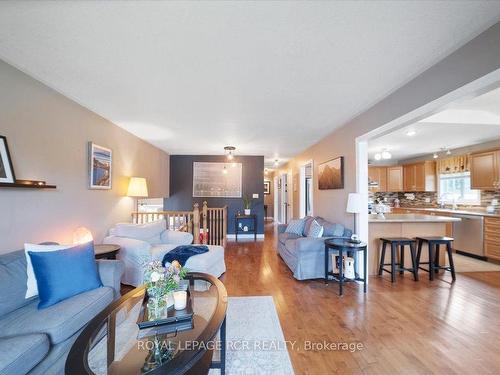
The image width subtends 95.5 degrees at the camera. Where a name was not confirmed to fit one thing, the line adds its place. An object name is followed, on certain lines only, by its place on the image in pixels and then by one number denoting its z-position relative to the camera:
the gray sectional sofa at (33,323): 1.25
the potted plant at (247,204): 6.58
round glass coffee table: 1.08
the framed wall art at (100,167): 3.13
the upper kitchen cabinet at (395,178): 6.95
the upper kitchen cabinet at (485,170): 4.45
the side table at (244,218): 6.44
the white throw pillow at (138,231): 3.37
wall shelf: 1.96
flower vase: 1.51
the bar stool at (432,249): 3.31
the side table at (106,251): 2.63
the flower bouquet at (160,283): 1.45
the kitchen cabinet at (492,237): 4.16
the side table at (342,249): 2.91
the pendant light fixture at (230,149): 5.27
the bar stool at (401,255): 3.25
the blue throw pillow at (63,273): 1.72
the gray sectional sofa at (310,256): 3.30
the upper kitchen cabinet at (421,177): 6.18
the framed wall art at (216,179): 6.72
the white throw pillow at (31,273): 1.75
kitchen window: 5.34
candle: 1.57
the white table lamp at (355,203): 3.07
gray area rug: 1.67
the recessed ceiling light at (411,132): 3.91
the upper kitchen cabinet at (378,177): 7.11
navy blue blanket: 3.06
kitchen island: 3.58
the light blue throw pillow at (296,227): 4.42
